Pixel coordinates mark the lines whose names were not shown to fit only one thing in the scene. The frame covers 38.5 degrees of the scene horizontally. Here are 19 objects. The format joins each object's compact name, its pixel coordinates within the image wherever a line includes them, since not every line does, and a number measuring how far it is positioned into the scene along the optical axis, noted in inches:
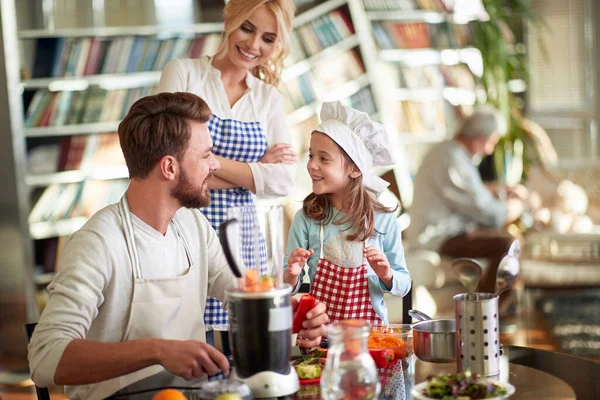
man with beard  64.8
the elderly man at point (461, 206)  212.5
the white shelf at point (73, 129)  204.8
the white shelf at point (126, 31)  203.8
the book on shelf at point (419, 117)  255.8
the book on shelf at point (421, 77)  255.0
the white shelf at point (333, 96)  226.2
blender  60.3
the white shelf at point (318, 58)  226.5
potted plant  259.4
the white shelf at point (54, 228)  205.5
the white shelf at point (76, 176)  205.6
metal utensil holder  64.2
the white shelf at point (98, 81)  205.5
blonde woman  103.2
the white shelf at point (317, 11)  227.8
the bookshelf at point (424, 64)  251.8
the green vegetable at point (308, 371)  66.0
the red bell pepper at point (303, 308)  73.2
